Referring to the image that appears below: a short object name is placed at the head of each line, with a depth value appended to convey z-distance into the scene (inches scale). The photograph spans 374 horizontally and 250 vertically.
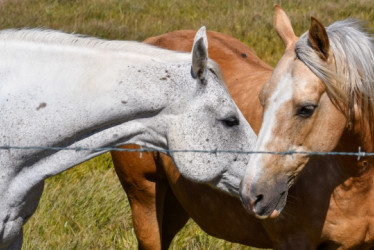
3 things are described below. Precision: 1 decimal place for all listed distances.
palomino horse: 257.8
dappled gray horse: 258.7
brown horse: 326.6
